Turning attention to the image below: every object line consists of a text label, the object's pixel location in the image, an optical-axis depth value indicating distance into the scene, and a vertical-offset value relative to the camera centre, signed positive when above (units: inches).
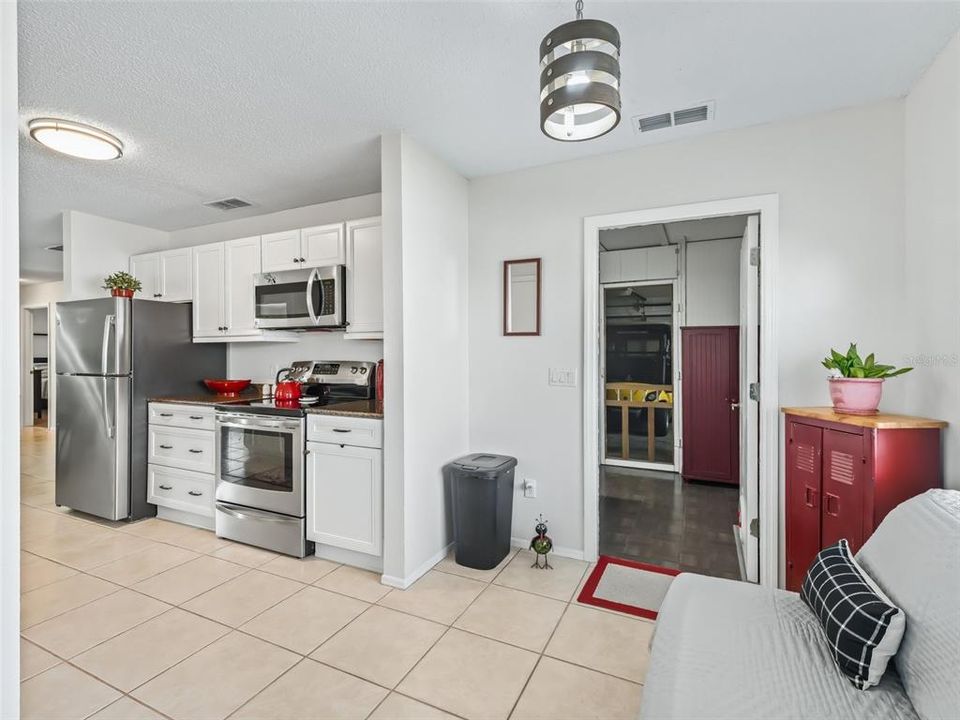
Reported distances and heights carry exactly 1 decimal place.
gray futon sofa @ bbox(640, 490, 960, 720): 44.3 -32.5
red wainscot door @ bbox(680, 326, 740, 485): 183.6 -18.5
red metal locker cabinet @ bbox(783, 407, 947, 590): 76.5 -19.4
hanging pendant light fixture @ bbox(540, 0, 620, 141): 52.7 +31.8
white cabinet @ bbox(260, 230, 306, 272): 143.3 +32.4
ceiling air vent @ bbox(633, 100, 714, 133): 97.8 +50.0
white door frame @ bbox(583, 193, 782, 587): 101.5 +1.0
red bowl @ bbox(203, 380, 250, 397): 159.6 -9.7
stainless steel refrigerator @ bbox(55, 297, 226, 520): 144.6 -10.8
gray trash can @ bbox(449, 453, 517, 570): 114.1 -37.1
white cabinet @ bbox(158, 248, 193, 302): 165.6 +28.8
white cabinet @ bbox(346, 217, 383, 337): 128.1 +21.5
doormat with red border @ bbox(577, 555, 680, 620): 99.1 -51.2
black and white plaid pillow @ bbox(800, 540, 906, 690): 47.2 -27.6
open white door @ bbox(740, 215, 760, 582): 106.7 -11.6
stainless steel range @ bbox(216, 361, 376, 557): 120.9 -30.7
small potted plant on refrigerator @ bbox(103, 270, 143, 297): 147.4 +23.0
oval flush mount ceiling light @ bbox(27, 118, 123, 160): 102.5 +48.8
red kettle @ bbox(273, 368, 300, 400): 135.0 -9.5
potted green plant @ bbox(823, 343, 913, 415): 84.1 -4.9
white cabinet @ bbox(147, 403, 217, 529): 140.6 -31.4
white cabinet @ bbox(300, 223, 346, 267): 135.3 +32.2
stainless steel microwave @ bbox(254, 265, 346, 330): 133.4 +17.1
